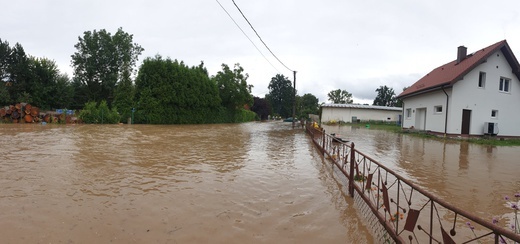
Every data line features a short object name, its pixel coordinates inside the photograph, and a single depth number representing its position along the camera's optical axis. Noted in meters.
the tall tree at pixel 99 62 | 41.81
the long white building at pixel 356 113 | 41.59
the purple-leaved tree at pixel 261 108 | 65.25
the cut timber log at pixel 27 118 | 18.53
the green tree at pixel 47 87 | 30.15
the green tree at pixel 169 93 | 23.97
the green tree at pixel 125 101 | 23.07
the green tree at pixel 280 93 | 79.62
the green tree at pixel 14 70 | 28.89
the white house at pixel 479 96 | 17.12
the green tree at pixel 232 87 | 36.91
